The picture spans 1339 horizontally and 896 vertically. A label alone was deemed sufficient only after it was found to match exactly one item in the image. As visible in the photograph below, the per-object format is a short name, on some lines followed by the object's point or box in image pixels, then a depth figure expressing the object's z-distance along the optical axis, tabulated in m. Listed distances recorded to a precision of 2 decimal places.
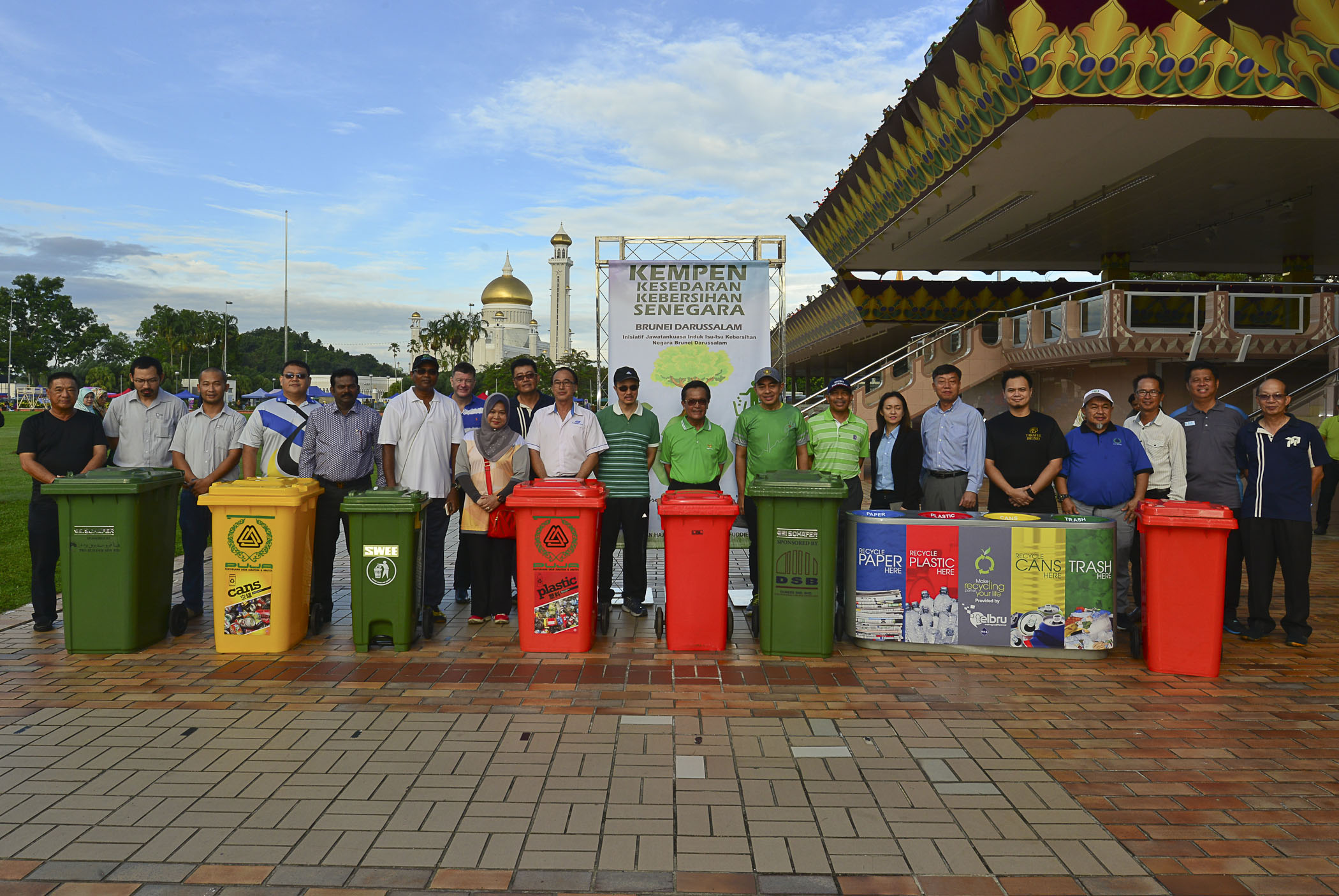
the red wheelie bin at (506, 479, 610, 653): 5.48
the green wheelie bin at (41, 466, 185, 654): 5.24
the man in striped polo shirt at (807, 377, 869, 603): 6.22
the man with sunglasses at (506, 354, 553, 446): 6.23
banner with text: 7.98
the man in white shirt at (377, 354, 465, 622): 6.11
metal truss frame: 8.10
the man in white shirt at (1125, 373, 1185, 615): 5.93
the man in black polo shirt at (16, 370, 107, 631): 5.74
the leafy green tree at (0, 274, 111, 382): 86.69
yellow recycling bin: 5.36
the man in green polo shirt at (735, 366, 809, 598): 6.23
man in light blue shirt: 6.12
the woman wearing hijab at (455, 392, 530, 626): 6.17
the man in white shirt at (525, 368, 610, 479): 6.14
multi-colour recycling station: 5.33
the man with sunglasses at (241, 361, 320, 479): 6.14
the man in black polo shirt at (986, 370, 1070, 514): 5.93
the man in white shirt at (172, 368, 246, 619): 6.14
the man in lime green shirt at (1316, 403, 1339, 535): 9.50
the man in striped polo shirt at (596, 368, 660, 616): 6.25
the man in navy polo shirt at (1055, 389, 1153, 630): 5.85
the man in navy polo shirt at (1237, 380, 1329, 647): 5.64
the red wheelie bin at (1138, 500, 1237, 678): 5.02
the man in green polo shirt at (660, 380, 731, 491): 6.15
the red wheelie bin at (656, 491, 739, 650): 5.43
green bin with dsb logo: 5.31
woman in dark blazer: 6.48
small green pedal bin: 5.39
